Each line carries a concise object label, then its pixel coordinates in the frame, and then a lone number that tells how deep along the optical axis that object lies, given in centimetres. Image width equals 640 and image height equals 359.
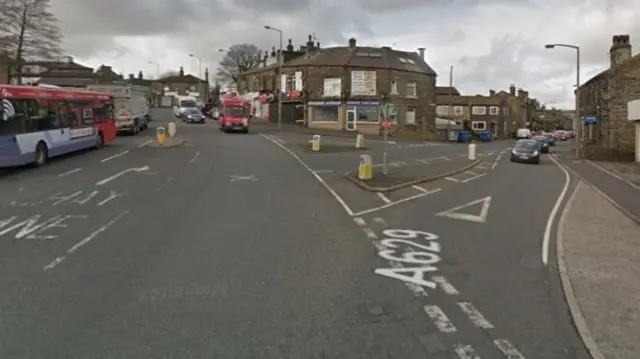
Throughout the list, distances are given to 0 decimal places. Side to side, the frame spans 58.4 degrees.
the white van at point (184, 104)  6588
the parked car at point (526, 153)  3450
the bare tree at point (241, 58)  10131
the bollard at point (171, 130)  3715
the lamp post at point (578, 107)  3834
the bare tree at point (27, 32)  4038
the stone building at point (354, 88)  5681
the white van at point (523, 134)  8576
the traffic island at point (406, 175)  1778
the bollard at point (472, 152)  3325
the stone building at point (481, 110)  9525
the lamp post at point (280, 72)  5379
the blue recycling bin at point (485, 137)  7719
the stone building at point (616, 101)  3810
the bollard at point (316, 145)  3197
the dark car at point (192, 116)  5984
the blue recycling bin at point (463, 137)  6338
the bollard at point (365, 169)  1892
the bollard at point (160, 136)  3132
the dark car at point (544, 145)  5082
